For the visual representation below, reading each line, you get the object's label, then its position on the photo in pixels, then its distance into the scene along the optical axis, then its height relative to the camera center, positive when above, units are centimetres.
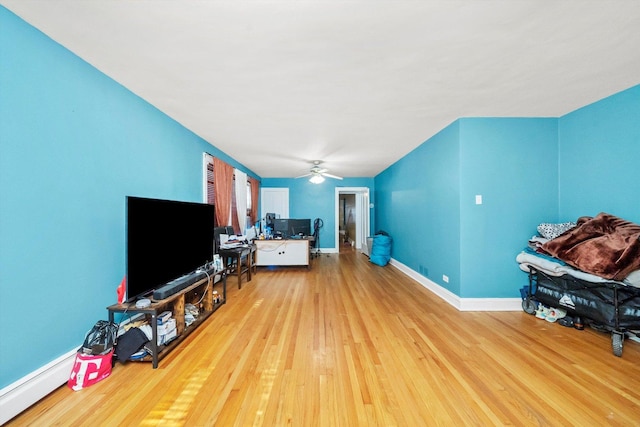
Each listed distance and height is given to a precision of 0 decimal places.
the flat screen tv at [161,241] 182 -27
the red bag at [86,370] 158 -115
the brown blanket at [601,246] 191 -31
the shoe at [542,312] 262 -117
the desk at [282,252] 503 -87
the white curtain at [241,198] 494 +39
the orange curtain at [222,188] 391 +49
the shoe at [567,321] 244 -119
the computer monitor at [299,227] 523 -30
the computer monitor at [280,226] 516 -28
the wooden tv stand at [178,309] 180 -103
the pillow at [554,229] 260 -17
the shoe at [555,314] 254 -116
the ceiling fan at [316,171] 522 +109
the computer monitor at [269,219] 532 -12
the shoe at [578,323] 238 -119
